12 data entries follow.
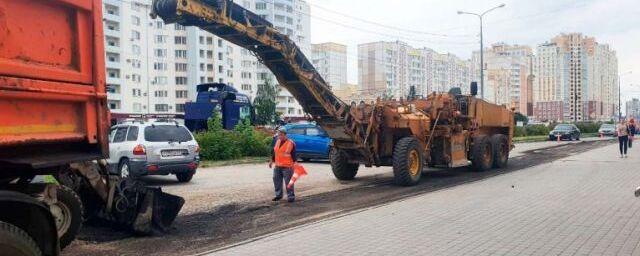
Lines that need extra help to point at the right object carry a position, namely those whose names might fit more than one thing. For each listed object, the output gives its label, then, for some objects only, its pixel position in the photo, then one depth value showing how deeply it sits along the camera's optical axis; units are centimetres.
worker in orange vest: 1084
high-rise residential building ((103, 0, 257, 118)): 7106
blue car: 2016
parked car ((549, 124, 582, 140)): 4297
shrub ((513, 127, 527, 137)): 4984
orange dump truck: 386
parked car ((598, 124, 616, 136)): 5228
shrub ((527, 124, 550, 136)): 5331
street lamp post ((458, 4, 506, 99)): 3572
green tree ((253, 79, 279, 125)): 6200
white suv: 1282
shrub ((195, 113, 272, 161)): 2077
